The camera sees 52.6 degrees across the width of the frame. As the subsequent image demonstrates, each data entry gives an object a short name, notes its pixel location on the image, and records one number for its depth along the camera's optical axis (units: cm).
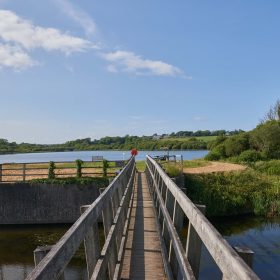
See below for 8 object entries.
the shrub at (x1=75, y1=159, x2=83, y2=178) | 1564
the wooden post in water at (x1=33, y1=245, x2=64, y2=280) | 182
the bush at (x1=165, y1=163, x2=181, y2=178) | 1735
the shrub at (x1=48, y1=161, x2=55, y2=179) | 1551
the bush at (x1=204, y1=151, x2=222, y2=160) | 3897
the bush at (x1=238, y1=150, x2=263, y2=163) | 3429
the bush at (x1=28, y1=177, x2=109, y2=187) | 1536
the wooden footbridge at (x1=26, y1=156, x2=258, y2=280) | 166
